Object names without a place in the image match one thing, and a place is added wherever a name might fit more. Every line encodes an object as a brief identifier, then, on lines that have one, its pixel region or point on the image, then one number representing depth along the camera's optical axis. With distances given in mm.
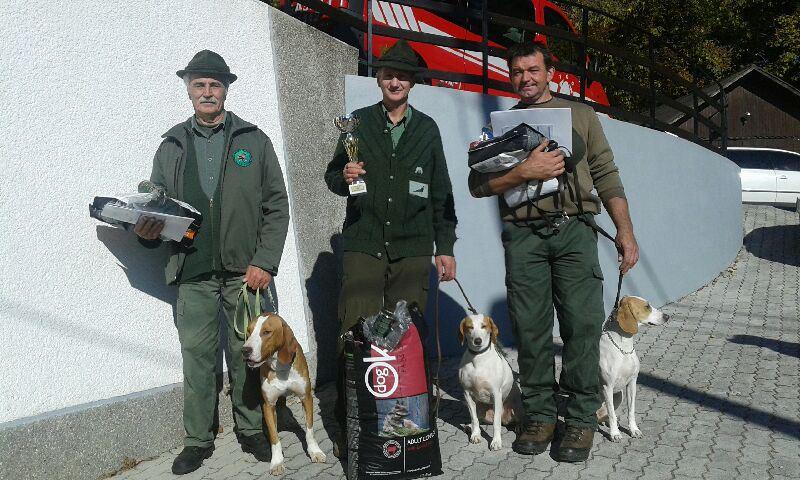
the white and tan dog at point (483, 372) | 4391
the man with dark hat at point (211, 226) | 4094
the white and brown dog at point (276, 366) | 3936
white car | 15969
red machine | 8912
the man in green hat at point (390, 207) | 4156
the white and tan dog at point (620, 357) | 4449
